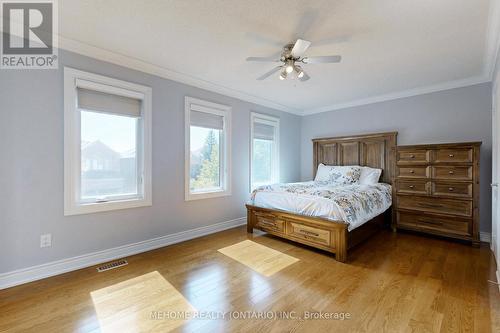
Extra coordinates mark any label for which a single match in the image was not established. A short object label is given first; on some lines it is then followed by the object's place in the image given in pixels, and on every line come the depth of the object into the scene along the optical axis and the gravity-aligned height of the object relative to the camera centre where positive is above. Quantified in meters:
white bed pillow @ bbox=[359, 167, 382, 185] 4.13 -0.19
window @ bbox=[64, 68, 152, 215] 2.49 +0.27
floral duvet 2.80 -0.48
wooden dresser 3.19 -0.36
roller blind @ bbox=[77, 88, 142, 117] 2.59 +0.76
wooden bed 2.81 -0.73
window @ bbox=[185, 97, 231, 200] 3.54 +0.27
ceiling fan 2.22 +1.13
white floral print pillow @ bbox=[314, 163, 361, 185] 4.23 -0.17
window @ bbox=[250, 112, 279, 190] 4.59 +0.33
